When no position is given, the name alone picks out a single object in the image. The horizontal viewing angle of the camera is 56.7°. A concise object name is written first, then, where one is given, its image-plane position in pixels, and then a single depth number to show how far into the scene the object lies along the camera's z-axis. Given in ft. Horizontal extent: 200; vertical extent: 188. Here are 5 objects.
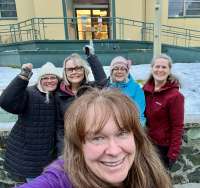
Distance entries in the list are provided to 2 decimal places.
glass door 28.16
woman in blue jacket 6.03
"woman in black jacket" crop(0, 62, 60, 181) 5.07
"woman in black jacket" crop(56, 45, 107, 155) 5.40
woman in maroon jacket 5.56
